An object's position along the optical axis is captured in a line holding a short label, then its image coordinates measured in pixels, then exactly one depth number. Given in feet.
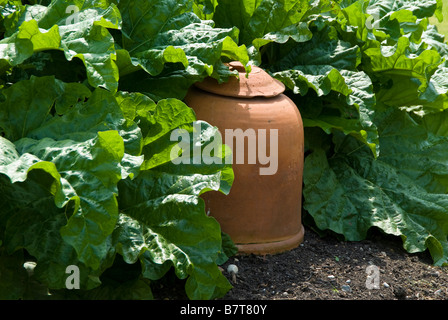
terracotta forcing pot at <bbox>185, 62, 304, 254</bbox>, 11.48
